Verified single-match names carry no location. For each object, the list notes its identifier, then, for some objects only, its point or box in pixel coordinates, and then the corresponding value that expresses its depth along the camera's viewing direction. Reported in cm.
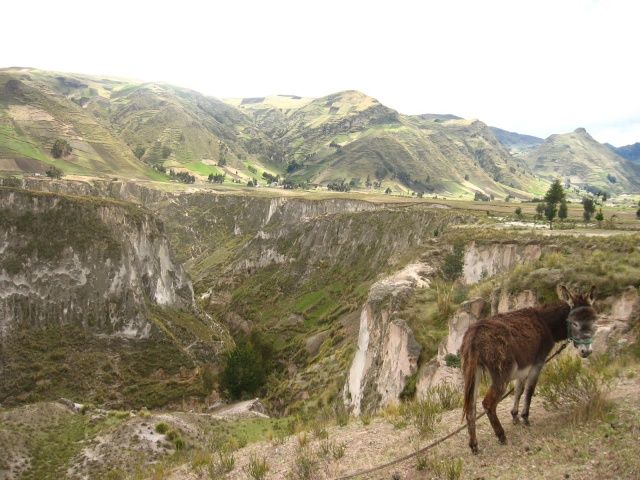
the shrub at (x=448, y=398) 1203
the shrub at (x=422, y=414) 1022
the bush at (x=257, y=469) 1058
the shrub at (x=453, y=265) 3956
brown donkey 749
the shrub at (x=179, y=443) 2860
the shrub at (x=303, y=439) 1202
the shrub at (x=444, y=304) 2691
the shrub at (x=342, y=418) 1337
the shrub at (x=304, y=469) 968
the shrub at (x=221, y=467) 1169
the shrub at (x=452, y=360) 2091
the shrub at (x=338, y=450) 1029
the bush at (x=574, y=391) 807
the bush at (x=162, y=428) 2950
